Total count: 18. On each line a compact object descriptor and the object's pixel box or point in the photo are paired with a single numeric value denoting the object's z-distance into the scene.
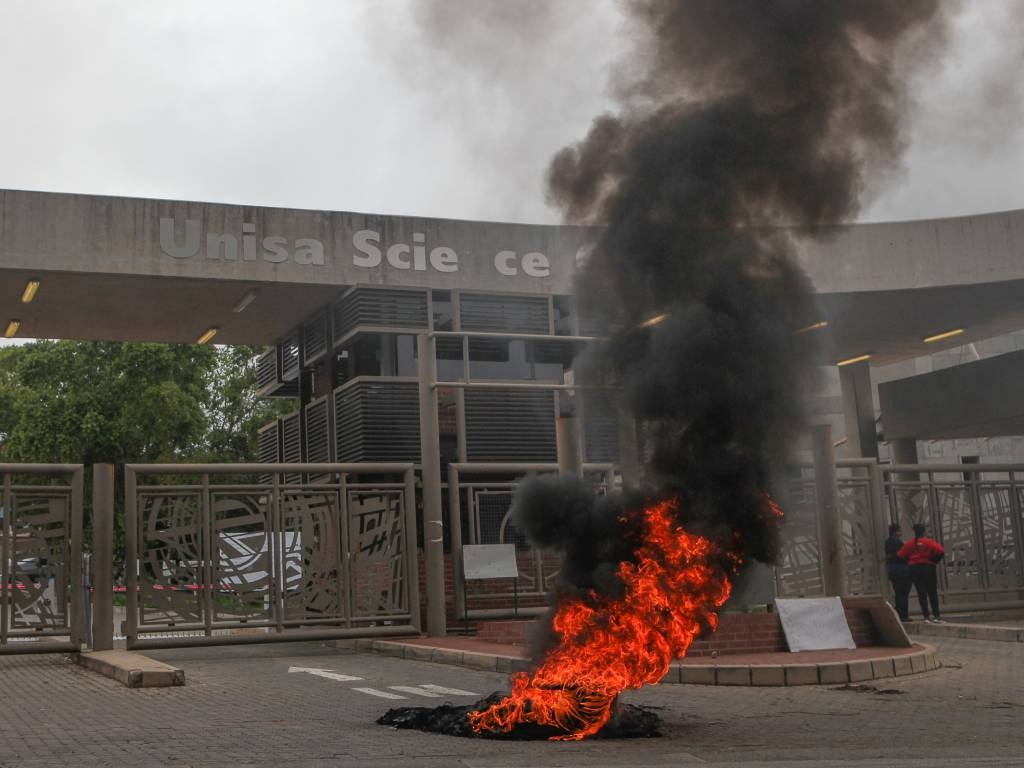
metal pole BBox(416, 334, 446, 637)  15.48
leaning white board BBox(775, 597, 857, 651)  12.59
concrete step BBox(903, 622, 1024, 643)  14.58
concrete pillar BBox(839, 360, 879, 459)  23.42
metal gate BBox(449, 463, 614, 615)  15.98
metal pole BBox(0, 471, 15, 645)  13.45
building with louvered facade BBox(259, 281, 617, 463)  17.92
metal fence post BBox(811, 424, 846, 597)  13.61
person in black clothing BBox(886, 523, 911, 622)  16.11
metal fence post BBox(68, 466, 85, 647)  13.57
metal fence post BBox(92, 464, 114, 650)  13.61
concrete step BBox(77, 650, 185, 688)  10.34
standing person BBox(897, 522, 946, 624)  15.76
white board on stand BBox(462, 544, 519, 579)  15.76
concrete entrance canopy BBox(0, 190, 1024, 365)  16.73
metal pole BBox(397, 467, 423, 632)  15.48
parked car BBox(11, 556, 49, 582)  13.70
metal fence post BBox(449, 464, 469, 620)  15.75
